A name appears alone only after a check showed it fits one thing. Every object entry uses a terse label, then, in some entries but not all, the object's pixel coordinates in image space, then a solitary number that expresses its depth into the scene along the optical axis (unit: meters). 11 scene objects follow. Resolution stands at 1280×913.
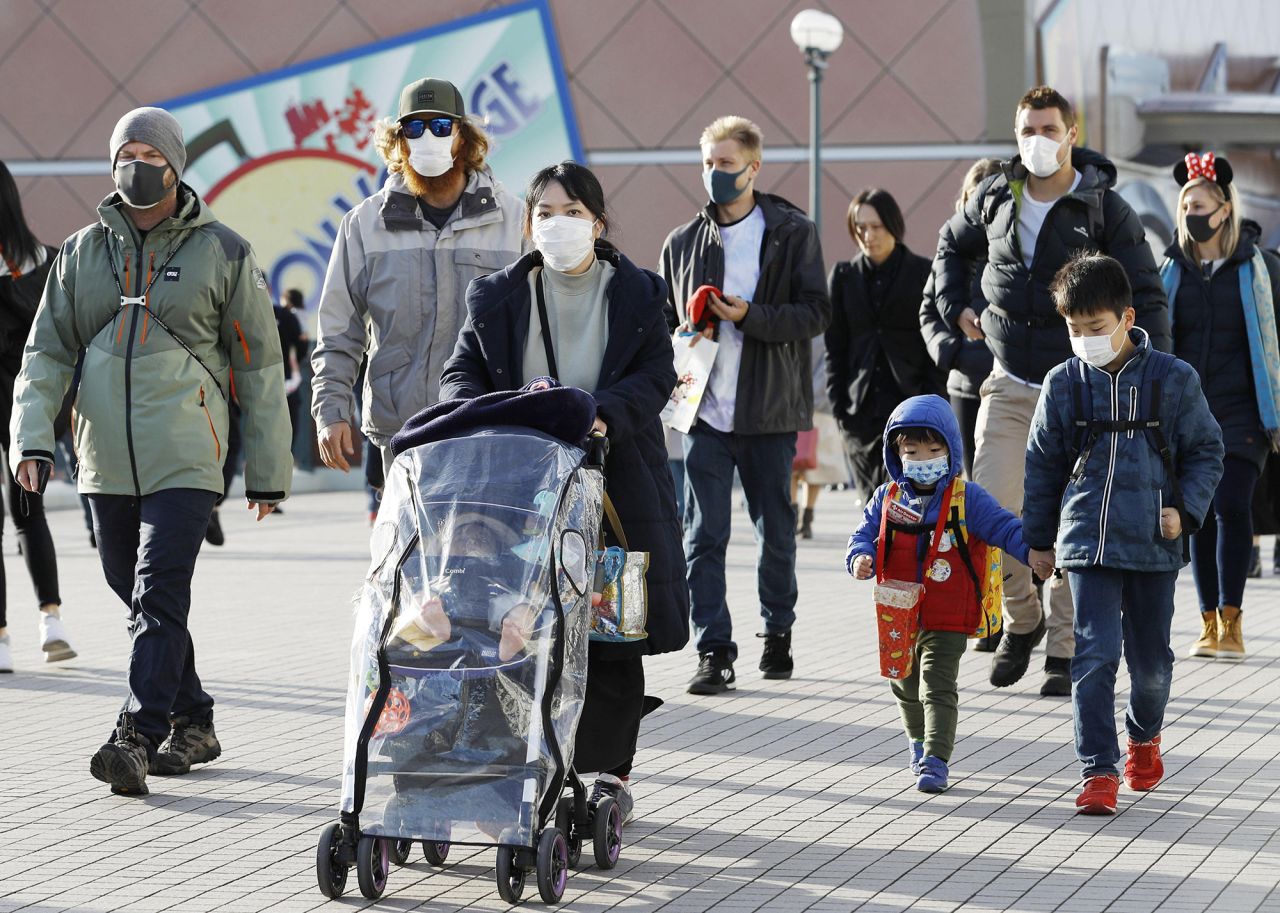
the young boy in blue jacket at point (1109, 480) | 11.41
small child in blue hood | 11.95
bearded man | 13.05
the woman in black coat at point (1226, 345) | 17.45
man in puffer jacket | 15.02
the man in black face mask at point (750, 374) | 16.02
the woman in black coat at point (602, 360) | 10.62
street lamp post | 33.09
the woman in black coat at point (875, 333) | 20.08
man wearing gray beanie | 12.40
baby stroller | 9.20
